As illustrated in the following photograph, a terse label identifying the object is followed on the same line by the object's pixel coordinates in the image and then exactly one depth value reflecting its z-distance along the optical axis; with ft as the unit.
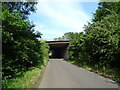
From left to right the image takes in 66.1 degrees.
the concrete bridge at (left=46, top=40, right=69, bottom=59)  93.69
